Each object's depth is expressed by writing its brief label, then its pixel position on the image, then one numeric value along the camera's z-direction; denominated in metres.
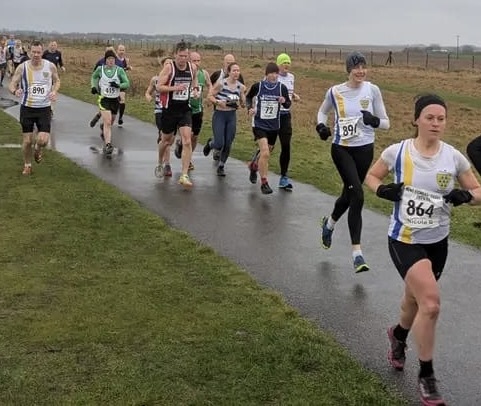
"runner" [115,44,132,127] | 18.15
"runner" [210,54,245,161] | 12.32
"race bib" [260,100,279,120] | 10.98
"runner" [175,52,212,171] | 12.81
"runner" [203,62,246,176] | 12.08
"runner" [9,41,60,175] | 11.59
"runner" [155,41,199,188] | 11.12
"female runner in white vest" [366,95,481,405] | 4.73
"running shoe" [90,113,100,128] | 17.34
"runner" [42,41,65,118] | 21.55
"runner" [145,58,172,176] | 12.21
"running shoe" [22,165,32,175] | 12.09
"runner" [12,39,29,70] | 29.61
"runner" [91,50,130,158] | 14.42
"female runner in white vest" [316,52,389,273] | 7.54
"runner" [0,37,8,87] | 30.72
